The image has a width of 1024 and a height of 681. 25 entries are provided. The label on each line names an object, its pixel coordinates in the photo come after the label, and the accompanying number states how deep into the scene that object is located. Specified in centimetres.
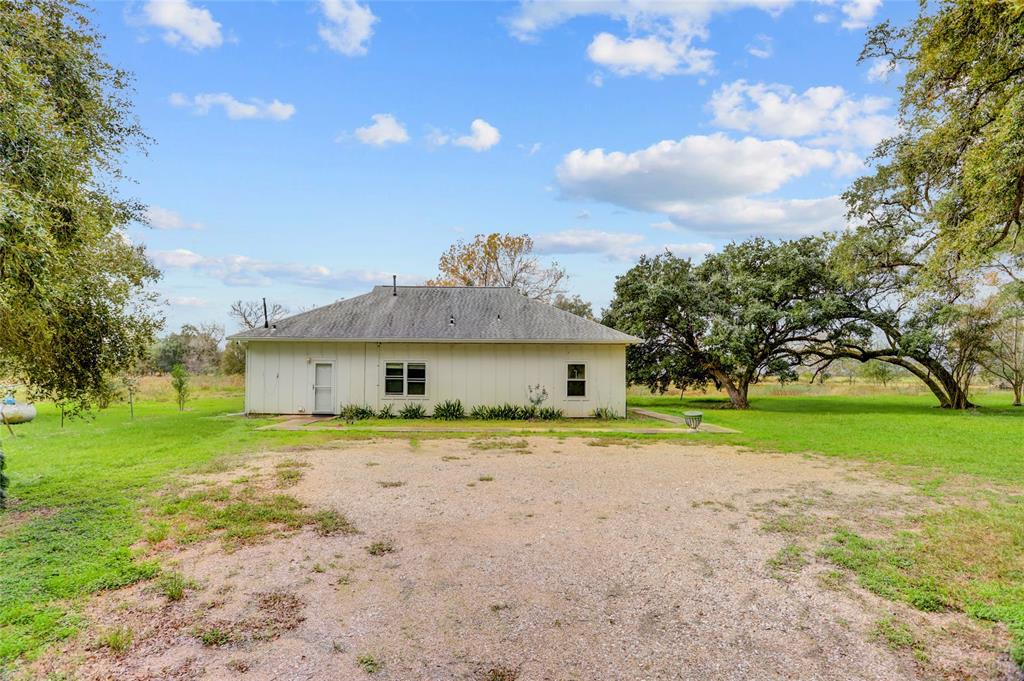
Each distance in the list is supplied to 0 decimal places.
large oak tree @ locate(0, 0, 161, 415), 496
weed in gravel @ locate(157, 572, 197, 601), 389
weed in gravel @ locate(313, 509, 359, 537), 543
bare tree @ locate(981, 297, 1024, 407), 2345
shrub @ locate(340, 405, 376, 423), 1667
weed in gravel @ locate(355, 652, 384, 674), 300
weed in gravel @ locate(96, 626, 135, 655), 319
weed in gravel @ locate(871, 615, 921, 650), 328
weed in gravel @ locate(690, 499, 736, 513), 639
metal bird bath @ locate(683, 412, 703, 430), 1416
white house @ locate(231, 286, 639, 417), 1733
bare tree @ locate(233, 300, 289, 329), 4122
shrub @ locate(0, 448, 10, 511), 604
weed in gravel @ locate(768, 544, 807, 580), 442
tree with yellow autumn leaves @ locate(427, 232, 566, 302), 3600
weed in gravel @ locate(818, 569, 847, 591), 413
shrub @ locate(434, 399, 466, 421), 1703
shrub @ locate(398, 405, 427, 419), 1700
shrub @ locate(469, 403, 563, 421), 1716
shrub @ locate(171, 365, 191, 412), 1836
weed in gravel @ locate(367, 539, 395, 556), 484
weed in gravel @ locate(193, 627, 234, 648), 328
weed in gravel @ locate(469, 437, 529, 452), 1127
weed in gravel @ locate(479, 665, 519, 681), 293
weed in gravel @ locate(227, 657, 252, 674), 299
